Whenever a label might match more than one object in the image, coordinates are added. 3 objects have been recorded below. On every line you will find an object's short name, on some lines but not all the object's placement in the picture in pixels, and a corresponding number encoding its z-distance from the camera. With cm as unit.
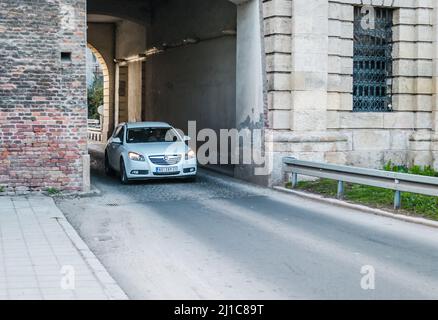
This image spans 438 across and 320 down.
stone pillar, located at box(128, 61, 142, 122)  3156
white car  1788
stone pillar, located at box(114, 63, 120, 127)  3544
